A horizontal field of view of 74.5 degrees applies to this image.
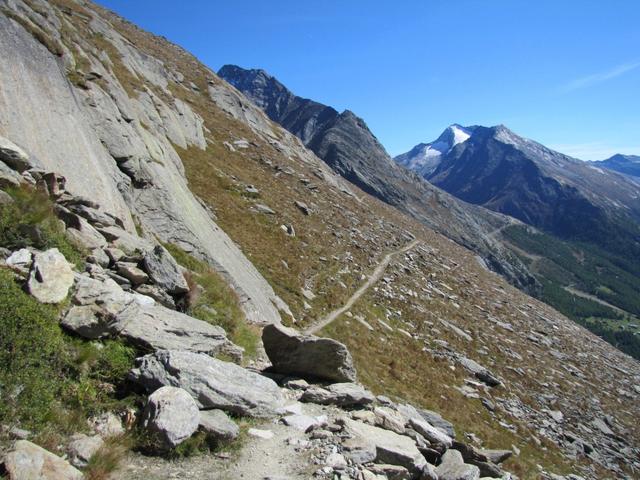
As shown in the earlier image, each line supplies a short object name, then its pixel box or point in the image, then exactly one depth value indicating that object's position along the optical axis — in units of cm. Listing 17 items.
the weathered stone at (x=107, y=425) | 730
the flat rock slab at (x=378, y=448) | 851
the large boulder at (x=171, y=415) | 730
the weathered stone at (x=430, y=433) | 1135
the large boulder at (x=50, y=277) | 861
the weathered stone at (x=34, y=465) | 541
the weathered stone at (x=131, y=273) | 1190
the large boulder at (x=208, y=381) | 842
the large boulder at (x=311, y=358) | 1226
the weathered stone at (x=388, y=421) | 1056
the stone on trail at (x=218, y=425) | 788
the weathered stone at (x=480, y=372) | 2984
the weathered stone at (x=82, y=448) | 639
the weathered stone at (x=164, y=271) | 1259
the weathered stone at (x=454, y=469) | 976
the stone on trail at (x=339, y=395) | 1084
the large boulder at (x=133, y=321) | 883
